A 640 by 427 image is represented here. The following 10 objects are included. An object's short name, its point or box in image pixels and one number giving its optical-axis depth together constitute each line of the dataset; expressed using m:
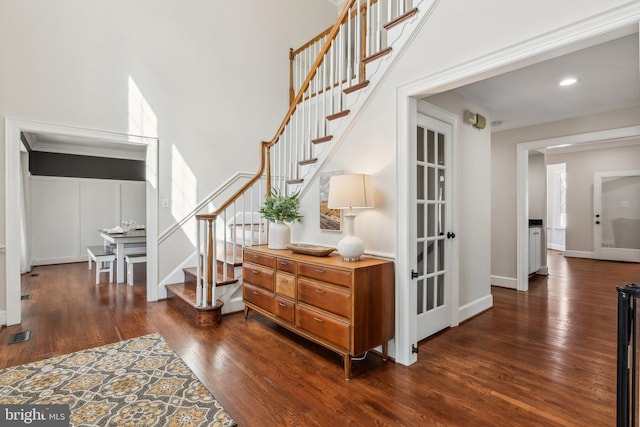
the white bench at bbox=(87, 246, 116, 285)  5.19
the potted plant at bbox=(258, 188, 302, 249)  3.28
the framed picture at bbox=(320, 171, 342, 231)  3.03
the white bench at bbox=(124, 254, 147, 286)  4.99
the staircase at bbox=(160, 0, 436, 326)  2.63
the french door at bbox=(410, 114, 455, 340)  2.89
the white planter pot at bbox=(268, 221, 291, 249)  3.29
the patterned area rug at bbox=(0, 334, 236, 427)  1.85
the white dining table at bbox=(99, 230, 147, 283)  5.05
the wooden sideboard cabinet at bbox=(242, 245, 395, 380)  2.27
